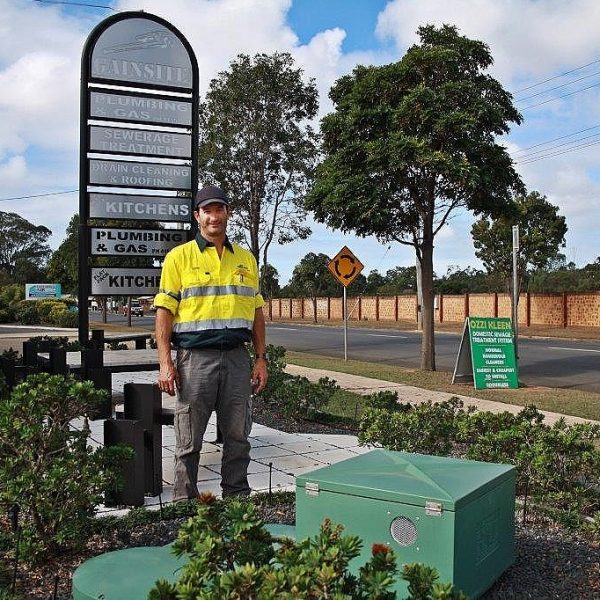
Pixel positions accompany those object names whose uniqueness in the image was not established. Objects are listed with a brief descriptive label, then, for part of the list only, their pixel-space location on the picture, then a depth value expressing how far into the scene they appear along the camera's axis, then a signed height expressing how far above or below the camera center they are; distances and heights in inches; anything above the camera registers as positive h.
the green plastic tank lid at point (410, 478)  106.7 -28.5
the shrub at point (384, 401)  260.4 -37.6
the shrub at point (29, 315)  1724.9 -36.9
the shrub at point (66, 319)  1515.7 -42.0
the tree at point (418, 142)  504.1 +110.4
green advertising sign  484.4 -39.6
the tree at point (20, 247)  3535.9 +259.5
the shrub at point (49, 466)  130.4 -30.6
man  168.6 -7.6
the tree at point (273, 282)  2261.2 +49.3
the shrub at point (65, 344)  349.0 -23.9
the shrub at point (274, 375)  332.8 -36.9
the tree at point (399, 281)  2435.8 +60.3
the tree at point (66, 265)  1742.1 +95.6
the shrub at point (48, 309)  1641.5 -22.3
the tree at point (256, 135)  854.5 +196.2
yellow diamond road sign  703.7 +30.5
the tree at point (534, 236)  1342.3 +115.7
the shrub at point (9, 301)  1799.6 -3.6
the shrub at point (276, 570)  72.0 -28.3
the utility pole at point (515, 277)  481.7 +12.8
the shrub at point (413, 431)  198.8 -37.1
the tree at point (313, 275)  2130.9 +66.0
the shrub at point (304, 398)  312.7 -43.3
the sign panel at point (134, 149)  250.8 +53.3
